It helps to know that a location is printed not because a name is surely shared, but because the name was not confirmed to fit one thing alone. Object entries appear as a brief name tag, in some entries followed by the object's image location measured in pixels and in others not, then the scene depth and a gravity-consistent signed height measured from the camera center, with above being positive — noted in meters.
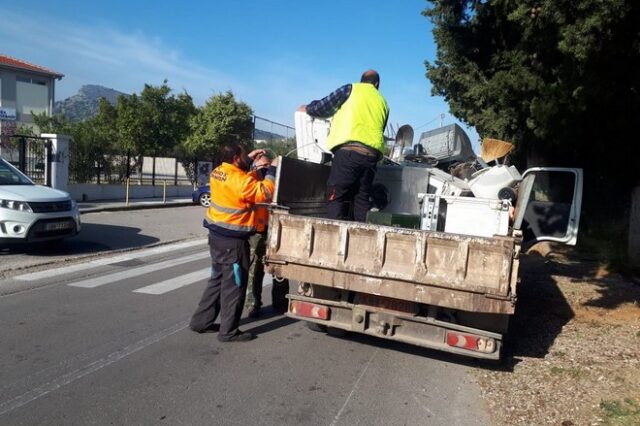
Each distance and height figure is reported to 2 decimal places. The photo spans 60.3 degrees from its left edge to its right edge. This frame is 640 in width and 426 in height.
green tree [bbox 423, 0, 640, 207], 6.08 +1.72
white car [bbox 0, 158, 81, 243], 9.09 -0.86
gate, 16.25 +0.06
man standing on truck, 5.71 +0.41
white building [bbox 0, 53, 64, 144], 41.41 +5.64
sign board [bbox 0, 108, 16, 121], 33.32 +2.88
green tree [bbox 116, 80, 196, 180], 26.49 +2.28
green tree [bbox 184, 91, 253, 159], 31.08 +2.69
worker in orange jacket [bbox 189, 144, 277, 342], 5.32 -0.50
